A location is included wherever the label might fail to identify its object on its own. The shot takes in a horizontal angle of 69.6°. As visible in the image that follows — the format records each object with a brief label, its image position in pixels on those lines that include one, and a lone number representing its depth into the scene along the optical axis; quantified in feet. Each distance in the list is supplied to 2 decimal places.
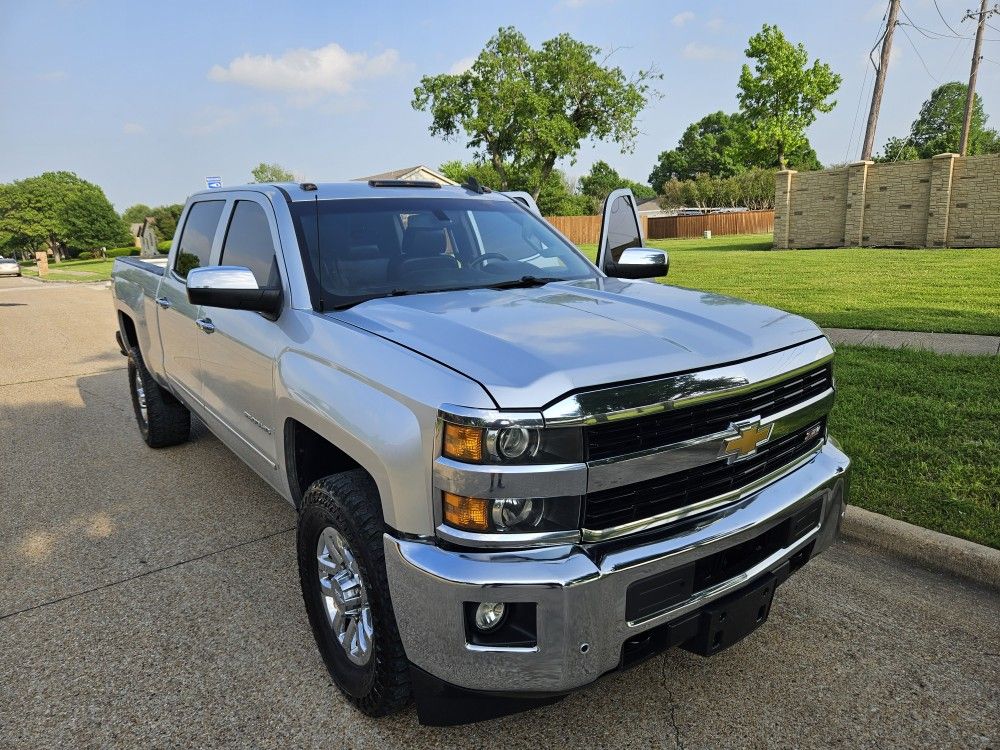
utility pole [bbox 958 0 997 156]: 91.09
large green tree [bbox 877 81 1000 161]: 274.18
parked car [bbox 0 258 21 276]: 125.70
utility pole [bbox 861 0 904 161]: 78.23
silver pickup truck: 6.34
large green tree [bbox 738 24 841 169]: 148.66
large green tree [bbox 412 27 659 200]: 156.15
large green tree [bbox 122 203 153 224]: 490.49
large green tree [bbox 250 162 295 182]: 305.73
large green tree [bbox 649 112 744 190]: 345.92
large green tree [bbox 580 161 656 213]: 375.84
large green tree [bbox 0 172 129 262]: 289.12
